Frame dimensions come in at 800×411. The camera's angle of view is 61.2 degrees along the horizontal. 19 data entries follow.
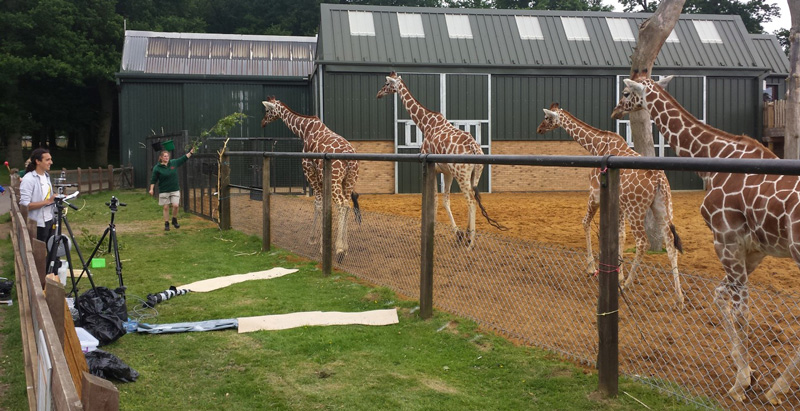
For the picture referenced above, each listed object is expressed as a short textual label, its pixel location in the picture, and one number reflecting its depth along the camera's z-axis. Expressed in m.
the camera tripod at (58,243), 6.50
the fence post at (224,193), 13.37
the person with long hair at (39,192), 8.43
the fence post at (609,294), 4.41
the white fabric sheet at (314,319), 6.30
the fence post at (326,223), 8.47
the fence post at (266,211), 10.62
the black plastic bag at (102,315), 5.79
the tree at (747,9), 50.91
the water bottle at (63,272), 7.31
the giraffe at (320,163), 9.74
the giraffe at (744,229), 4.41
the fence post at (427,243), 6.40
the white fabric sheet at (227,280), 8.08
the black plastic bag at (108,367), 4.84
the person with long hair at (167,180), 14.12
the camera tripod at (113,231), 7.61
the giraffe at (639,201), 7.08
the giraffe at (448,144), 10.63
